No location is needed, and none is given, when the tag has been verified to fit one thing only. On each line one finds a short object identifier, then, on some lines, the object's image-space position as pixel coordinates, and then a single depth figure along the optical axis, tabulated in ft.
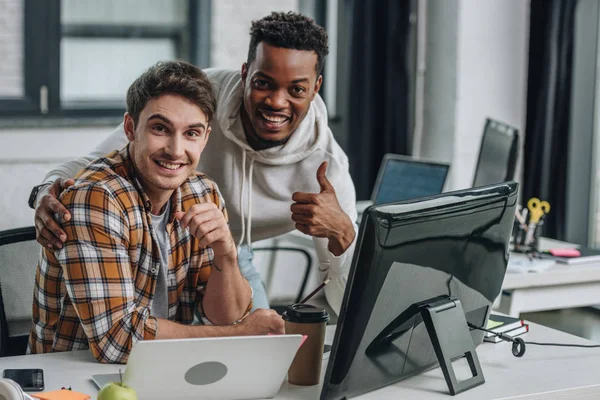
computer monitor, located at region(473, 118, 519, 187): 13.40
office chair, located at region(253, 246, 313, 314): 13.93
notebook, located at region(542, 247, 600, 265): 12.75
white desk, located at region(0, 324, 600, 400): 8.13
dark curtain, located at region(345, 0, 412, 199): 17.78
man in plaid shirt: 8.65
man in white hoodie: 10.41
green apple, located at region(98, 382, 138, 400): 7.13
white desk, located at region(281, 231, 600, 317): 12.05
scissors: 13.20
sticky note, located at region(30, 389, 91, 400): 7.78
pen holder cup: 13.19
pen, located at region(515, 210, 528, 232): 13.28
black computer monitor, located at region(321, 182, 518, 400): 7.62
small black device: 7.98
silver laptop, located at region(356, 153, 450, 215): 14.63
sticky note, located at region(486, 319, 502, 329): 9.28
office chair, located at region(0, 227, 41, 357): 9.81
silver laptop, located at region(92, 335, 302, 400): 7.55
